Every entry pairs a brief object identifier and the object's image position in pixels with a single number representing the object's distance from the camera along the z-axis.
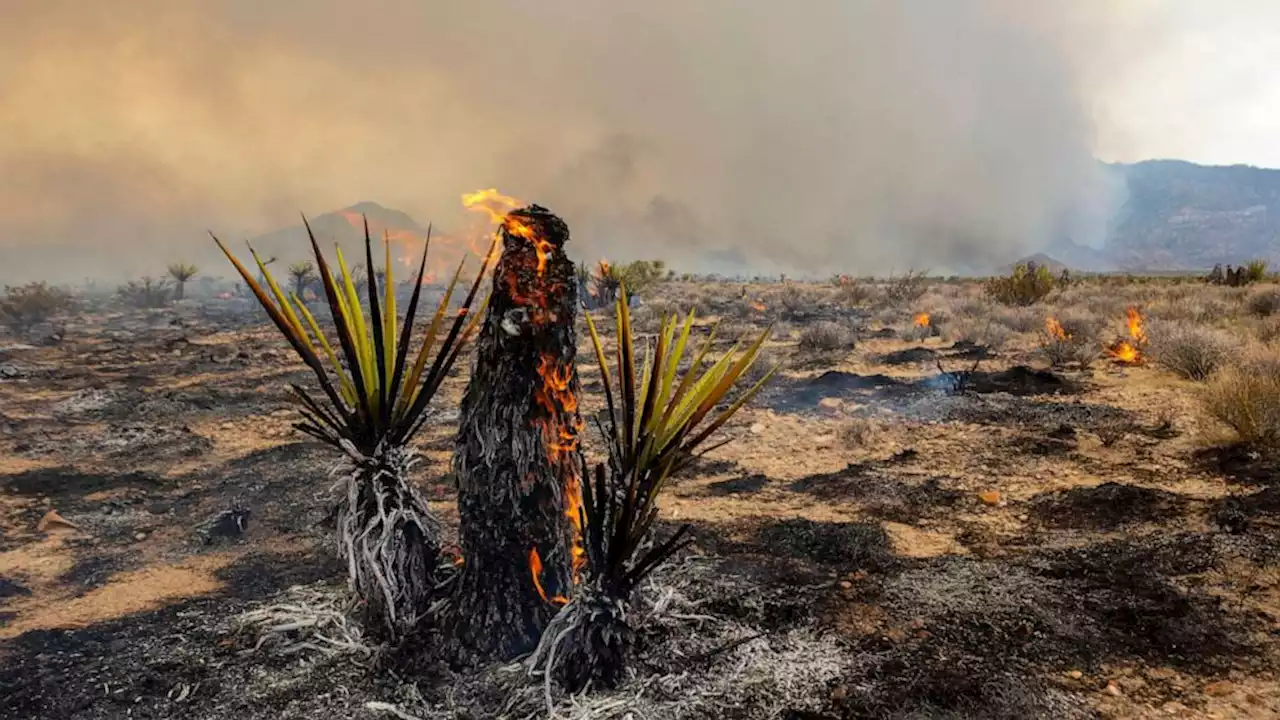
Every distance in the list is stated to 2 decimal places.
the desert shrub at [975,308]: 21.30
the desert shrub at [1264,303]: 17.68
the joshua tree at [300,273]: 38.41
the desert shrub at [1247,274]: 26.41
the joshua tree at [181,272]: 43.38
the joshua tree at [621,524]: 3.44
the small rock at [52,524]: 6.92
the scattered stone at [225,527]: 6.64
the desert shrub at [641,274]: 30.33
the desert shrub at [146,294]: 42.00
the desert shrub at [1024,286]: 23.67
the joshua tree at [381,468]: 3.93
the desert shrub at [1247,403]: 7.04
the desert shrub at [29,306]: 28.53
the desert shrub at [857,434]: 9.20
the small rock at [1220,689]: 3.53
